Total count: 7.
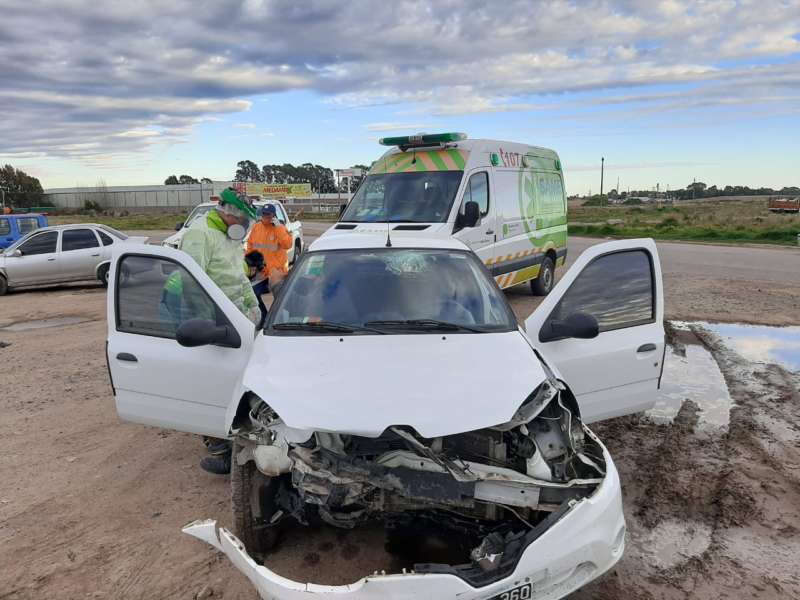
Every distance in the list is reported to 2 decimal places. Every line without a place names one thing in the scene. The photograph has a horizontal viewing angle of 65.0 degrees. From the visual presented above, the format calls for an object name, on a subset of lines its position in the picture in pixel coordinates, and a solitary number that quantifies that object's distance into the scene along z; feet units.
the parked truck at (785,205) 156.76
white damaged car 8.59
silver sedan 45.47
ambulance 27.71
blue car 58.34
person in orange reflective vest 27.12
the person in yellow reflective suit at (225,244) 15.81
